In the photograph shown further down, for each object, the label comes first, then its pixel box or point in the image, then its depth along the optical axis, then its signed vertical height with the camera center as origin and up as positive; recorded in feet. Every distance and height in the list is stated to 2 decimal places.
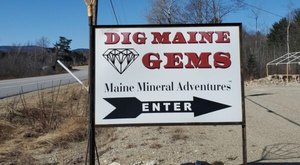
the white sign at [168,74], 17.84 +0.50
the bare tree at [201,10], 118.11 +19.63
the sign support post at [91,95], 17.69 -0.26
